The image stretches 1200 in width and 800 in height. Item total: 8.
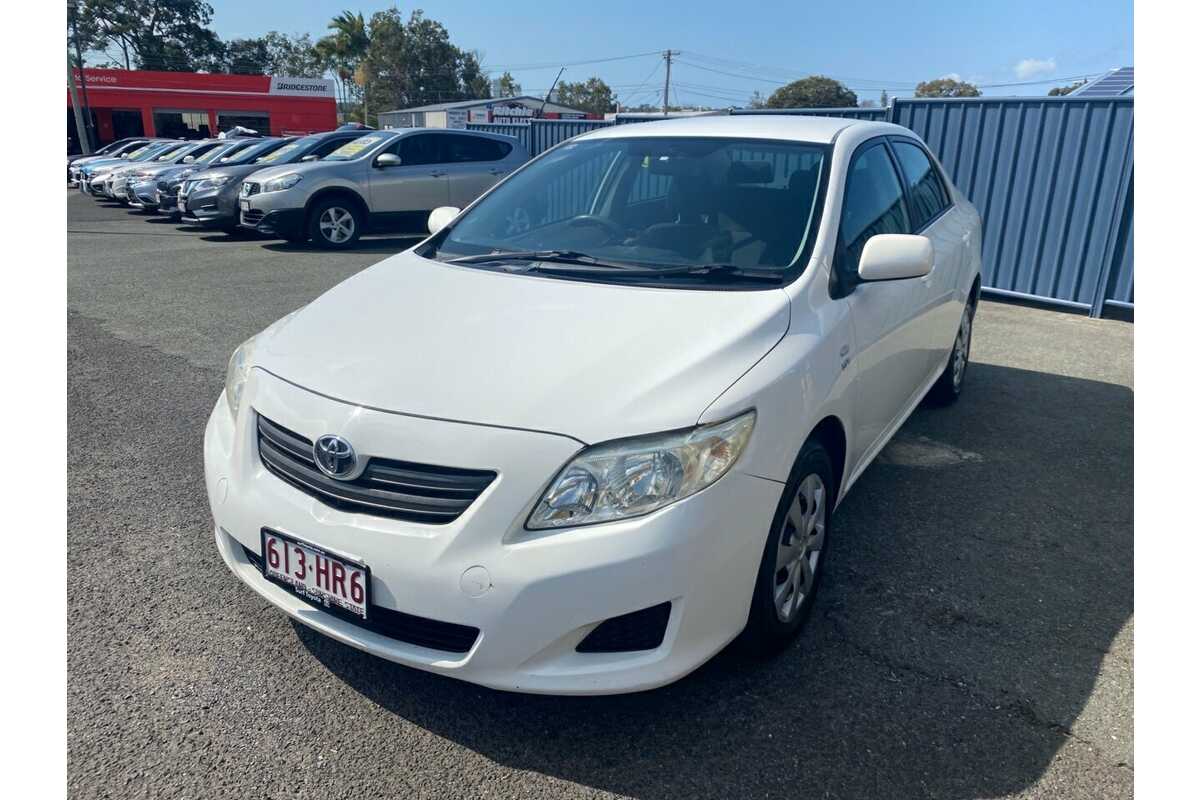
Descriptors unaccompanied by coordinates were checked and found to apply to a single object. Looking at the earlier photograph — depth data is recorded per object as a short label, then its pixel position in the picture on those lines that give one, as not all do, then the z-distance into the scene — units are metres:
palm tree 71.19
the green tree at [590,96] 95.44
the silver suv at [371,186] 11.92
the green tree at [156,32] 65.00
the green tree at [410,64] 77.44
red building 43.72
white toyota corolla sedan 2.04
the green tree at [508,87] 89.38
